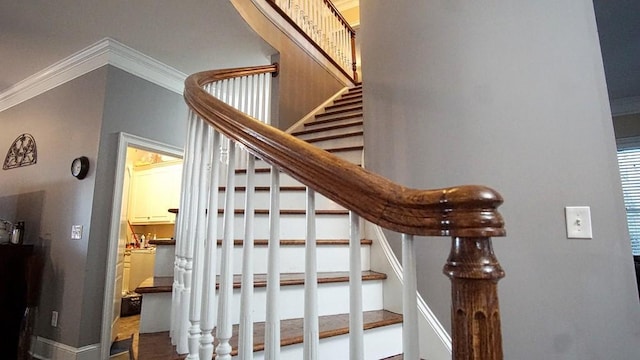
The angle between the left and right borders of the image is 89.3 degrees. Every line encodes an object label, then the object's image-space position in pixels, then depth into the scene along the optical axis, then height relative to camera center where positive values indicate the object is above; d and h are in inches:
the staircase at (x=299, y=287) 51.3 -9.5
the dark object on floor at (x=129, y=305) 184.3 -40.9
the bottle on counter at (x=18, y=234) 126.3 -0.3
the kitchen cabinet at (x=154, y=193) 216.5 +27.1
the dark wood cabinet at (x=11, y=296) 109.6 -21.5
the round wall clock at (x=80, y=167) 114.5 +23.4
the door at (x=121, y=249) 120.5 -6.3
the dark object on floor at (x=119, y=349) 119.3 -45.1
